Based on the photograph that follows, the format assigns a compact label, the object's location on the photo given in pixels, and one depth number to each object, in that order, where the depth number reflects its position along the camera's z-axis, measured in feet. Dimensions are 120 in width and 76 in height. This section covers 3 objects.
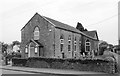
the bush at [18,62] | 85.10
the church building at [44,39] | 110.01
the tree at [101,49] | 181.59
